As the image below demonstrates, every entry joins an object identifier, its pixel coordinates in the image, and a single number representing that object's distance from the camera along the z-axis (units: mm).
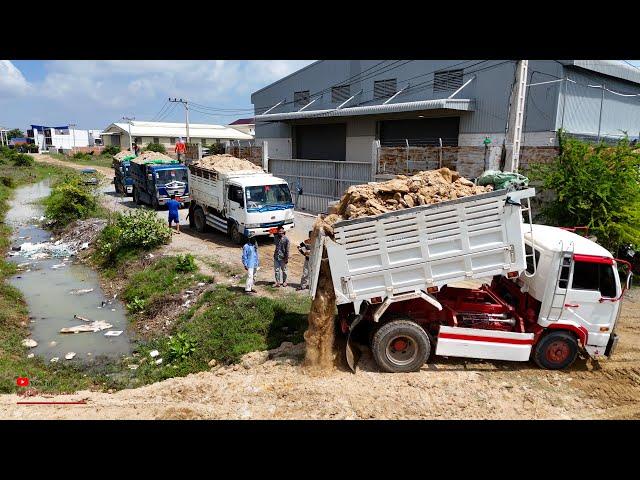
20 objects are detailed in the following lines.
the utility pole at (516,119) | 10680
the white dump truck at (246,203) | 14414
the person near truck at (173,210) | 17062
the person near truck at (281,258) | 10805
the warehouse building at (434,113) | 17047
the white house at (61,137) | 84331
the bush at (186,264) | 12583
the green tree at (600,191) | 10758
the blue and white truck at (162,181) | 21938
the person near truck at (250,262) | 10469
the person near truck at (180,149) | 32281
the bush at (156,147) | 54344
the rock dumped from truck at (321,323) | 7031
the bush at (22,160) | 49438
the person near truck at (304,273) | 9610
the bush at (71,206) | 21688
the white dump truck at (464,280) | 6625
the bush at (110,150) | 65162
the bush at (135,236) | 15078
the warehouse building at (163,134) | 65938
